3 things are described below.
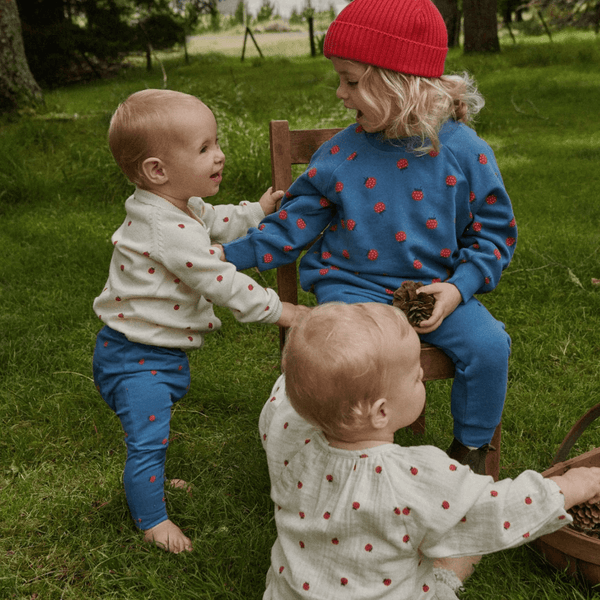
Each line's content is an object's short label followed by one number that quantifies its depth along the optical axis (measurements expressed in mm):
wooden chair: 2322
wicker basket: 1738
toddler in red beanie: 1944
